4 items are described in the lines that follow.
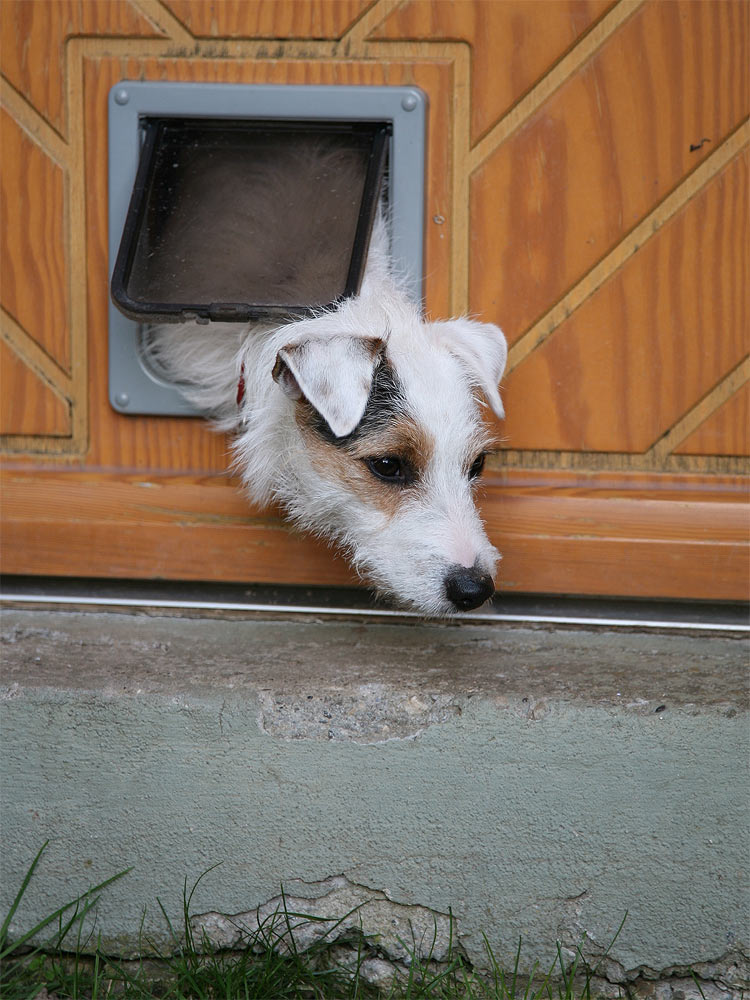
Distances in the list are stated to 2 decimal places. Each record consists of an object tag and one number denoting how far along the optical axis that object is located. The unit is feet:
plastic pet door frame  9.00
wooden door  8.95
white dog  7.47
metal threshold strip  9.42
